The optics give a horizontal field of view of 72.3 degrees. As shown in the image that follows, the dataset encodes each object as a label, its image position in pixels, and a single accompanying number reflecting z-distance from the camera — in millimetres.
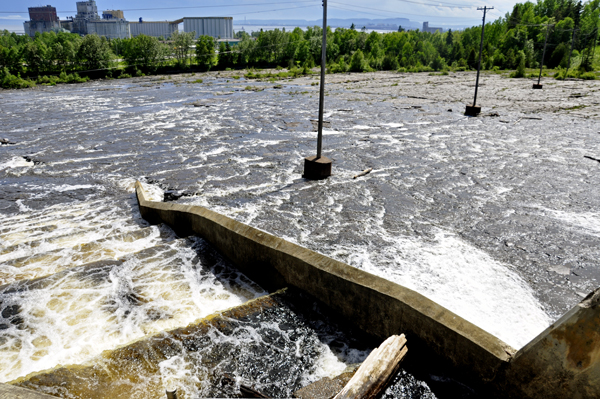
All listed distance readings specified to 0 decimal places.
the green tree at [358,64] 77312
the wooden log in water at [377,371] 3934
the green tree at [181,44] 90625
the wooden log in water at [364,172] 13834
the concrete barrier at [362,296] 4230
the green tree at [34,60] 68812
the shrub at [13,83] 55469
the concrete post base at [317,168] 13312
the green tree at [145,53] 80044
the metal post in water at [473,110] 25403
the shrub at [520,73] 53062
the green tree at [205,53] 85125
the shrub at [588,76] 47281
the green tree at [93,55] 73500
